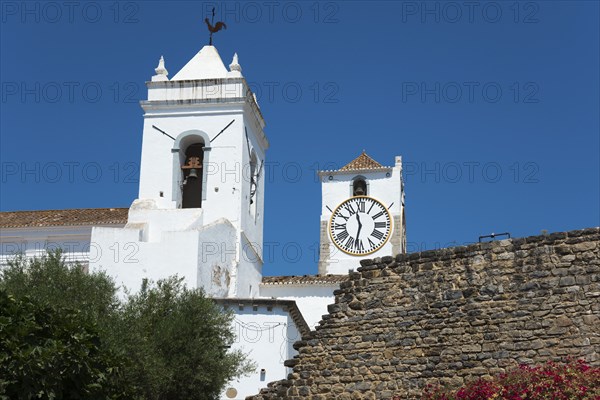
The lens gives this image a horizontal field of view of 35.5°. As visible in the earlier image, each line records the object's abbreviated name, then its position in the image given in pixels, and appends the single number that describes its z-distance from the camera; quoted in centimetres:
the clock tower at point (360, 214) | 4425
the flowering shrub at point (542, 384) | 1313
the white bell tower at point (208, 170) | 3303
